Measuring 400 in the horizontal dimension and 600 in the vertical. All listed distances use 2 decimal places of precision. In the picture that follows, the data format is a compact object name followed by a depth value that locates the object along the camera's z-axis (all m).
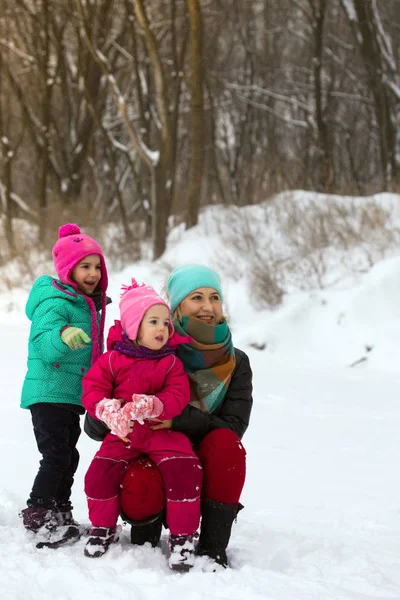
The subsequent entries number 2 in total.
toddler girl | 5.50
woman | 5.68
